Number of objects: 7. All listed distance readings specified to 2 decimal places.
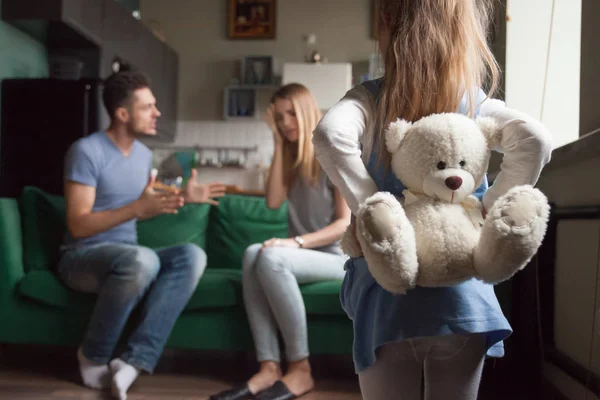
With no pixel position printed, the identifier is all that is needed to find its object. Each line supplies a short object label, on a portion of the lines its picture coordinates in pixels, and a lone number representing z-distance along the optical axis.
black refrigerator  3.65
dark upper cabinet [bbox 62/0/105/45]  3.62
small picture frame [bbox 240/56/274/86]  5.80
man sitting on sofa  2.20
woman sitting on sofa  2.21
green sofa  2.33
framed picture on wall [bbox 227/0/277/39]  5.88
